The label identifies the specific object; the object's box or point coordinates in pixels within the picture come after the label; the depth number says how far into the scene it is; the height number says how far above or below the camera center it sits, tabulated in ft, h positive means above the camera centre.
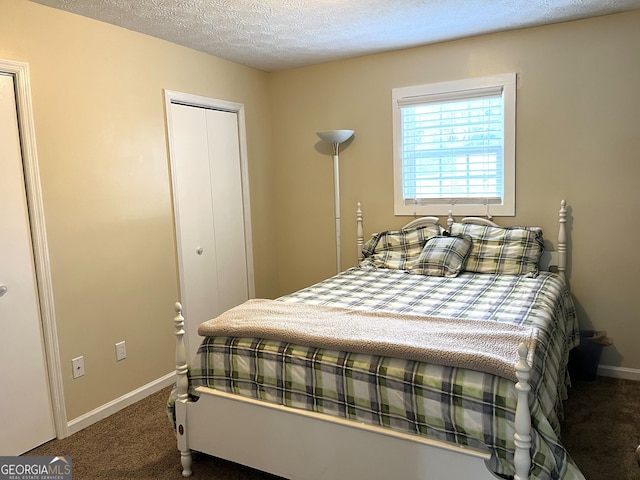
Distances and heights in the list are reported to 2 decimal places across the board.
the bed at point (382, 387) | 5.48 -2.54
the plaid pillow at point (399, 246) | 11.70 -1.47
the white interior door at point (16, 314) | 7.98 -1.87
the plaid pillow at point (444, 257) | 10.64 -1.58
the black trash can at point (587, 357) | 10.16 -3.70
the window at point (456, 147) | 11.29 +0.90
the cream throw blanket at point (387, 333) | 5.79 -1.96
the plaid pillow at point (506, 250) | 10.50 -1.49
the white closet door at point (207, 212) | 11.33 -0.46
